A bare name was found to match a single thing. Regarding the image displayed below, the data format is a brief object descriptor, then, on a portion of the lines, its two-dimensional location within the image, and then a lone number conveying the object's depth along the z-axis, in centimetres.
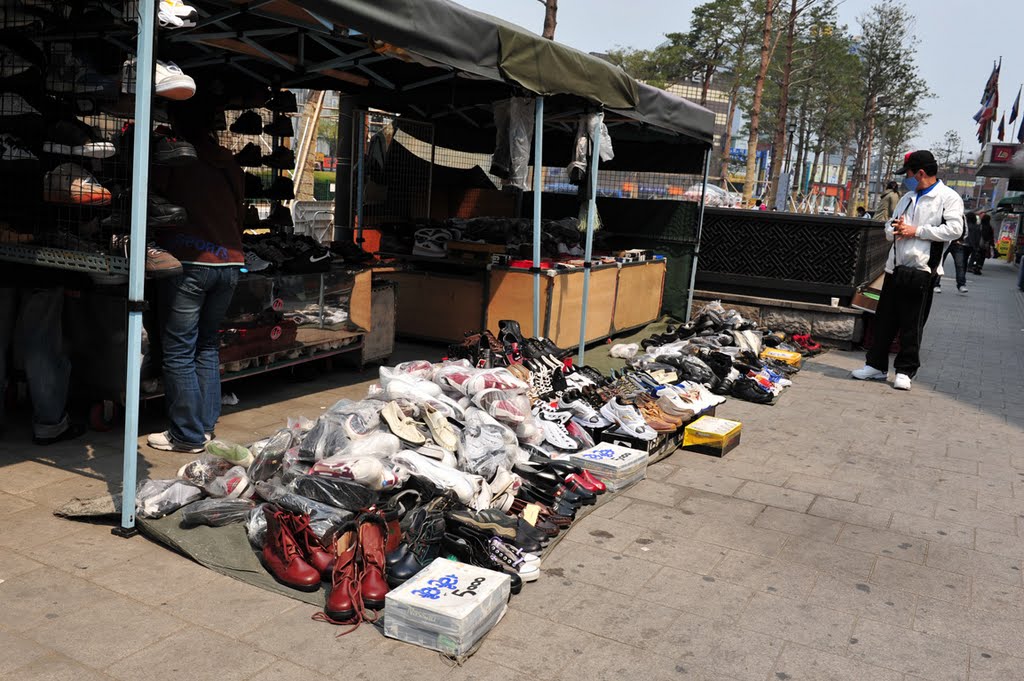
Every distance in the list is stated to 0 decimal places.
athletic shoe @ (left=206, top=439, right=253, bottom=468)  447
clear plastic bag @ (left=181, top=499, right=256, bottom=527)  405
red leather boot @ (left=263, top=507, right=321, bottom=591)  360
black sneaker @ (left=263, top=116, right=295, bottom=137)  791
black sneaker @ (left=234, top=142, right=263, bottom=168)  787
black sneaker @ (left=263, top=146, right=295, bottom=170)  805
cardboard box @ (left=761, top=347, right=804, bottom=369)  966
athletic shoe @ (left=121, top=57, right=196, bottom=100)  396
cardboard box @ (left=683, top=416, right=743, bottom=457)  622
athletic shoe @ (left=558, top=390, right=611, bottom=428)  595
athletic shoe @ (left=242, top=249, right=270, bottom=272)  641
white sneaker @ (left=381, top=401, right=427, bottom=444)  459
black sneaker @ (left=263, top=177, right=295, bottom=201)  823
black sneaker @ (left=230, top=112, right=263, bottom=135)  761
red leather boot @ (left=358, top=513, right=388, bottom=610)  352
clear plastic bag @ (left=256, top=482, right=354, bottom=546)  384
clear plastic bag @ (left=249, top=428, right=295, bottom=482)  439
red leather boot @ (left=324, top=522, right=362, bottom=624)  339
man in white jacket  840
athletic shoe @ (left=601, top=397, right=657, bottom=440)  587
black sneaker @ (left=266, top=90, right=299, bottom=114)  780
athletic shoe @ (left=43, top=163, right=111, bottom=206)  419
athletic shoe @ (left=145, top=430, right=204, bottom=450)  521
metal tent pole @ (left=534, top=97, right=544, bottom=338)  716
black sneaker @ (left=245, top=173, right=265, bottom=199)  796
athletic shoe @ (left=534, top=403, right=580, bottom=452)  550
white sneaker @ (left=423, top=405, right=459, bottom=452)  473
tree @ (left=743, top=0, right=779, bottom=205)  1988
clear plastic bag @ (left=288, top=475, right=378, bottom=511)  398
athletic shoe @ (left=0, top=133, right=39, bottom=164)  484
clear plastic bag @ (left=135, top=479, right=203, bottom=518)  411
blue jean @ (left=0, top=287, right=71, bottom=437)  500
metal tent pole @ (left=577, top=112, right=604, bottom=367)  790
